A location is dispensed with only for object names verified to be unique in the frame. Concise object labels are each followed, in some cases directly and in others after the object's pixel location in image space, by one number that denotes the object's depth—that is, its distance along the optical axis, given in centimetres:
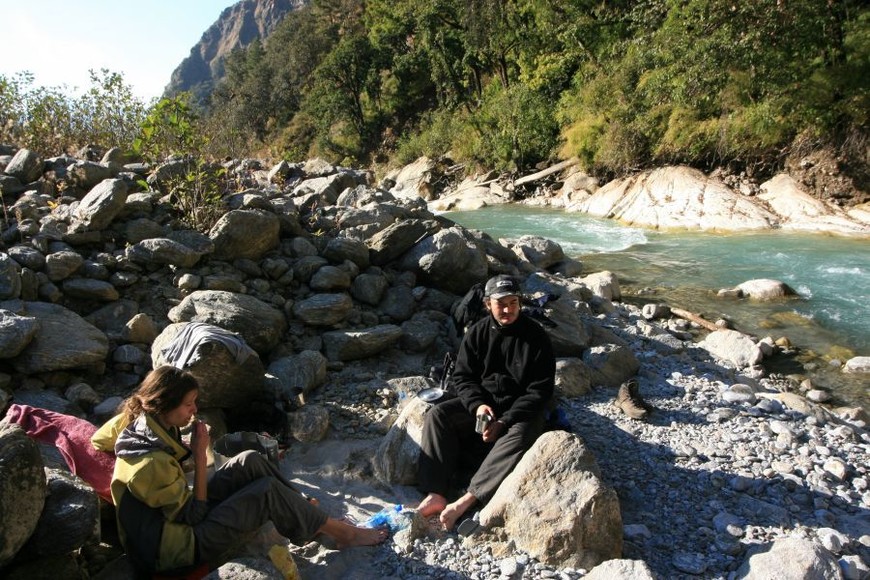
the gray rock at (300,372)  526
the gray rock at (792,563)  290
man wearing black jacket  381
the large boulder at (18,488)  245
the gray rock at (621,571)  275
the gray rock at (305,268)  667
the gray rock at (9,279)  493
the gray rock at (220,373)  448
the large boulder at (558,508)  321
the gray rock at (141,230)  629
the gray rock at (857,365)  668
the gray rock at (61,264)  549
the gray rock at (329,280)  651
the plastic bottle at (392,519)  362
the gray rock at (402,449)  415
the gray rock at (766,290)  933
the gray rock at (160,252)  601
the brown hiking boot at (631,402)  508
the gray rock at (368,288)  671
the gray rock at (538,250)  1038
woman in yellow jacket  284
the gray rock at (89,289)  554
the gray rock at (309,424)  468
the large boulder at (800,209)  1330
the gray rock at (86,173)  714
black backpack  574
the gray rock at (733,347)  689
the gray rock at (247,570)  263
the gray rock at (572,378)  549
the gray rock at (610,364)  587
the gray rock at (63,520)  262
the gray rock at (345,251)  702
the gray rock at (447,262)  729
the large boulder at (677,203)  1480
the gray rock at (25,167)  720
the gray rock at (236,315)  530
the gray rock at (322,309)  612
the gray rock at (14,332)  430
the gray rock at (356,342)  591
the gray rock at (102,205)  602
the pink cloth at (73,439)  322
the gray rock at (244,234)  638
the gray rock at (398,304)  668
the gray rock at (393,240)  743
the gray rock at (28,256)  543
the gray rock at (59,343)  454
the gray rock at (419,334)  627
